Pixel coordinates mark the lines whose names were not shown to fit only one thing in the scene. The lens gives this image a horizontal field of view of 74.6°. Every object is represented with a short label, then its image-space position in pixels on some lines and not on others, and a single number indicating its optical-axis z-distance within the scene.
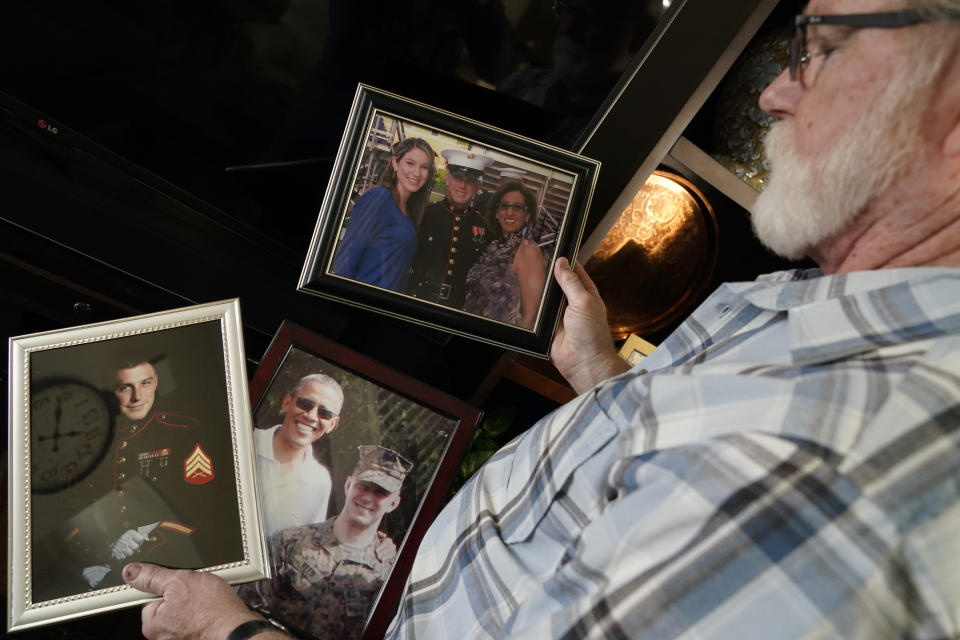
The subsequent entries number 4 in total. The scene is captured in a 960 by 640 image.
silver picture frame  0.91
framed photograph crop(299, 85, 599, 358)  1.01
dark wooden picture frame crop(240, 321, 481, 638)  1.03
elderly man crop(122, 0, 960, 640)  0.48
